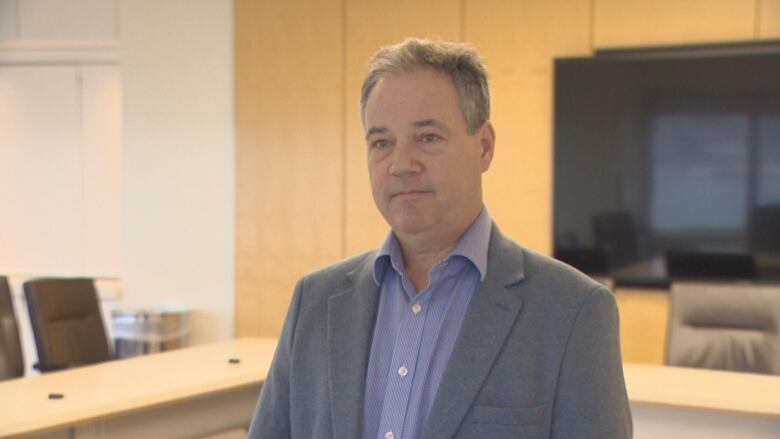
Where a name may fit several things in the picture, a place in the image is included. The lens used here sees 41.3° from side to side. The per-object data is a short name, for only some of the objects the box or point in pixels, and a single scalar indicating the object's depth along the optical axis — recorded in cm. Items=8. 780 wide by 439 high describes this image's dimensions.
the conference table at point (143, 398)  348
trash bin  659
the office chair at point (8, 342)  480
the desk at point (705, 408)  360
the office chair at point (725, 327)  431
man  145
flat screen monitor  543
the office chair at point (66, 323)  487
